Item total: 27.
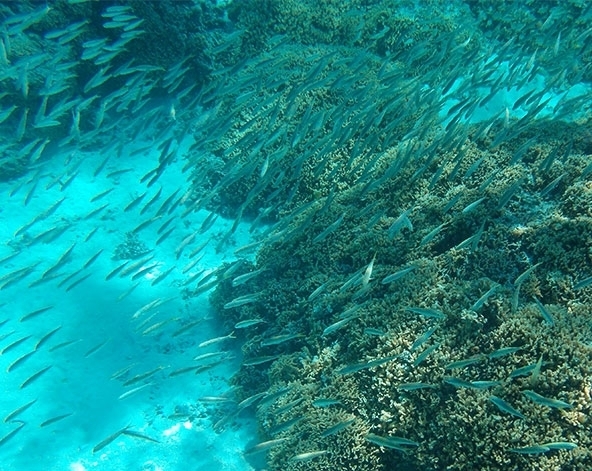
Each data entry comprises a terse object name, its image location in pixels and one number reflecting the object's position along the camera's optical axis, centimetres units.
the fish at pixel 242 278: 608
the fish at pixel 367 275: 478
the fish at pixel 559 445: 344
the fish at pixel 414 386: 423
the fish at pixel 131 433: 581
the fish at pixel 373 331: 469
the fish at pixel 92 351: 738
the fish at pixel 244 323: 580
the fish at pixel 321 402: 469
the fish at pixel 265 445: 466
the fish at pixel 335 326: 474
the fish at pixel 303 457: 437
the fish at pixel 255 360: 539
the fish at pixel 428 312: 445
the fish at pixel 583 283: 428
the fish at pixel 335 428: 424
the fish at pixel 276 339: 554
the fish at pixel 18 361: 650
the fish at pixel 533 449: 349
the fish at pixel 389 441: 413
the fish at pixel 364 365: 450
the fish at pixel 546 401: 357
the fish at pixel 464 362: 410
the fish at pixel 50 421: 609
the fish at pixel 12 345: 676
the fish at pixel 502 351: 396
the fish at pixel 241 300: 596
